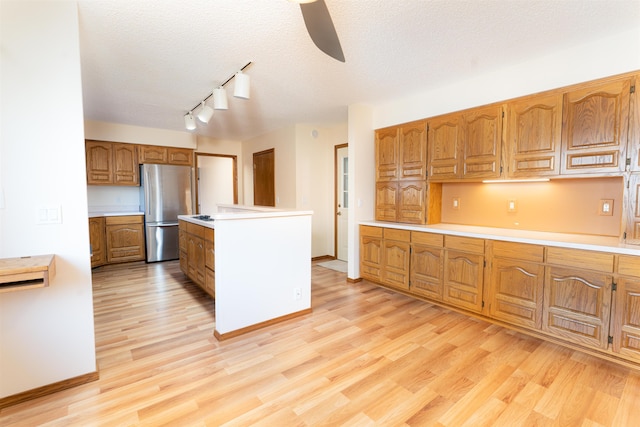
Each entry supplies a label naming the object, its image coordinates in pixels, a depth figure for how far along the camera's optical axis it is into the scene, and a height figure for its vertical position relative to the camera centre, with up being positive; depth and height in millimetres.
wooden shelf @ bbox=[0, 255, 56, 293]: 1423 -387
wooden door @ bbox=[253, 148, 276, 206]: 5598 +347
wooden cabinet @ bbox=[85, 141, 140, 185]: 4781 +555
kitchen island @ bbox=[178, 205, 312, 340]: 2445 -661
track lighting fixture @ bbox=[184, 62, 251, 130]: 2543 +1005
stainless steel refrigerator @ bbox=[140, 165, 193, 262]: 5082 -152
